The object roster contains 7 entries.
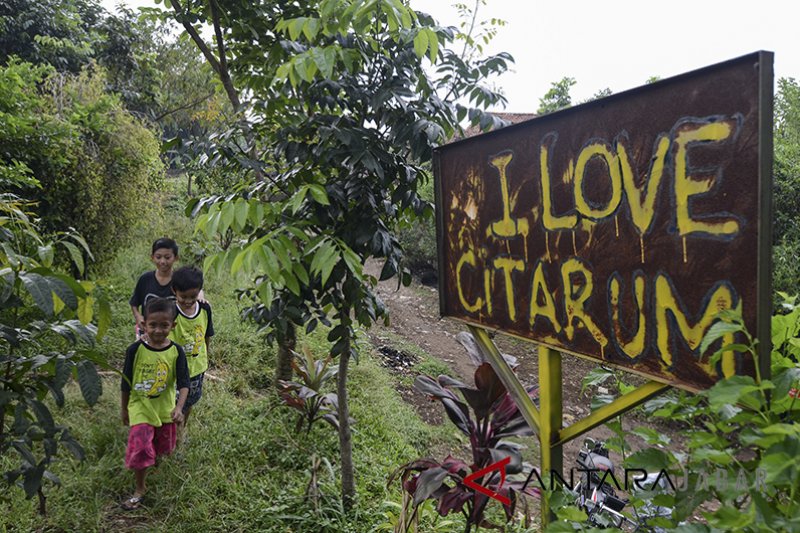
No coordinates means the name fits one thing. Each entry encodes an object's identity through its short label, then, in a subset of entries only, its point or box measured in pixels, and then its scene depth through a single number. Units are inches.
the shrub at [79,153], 146.9
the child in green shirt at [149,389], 87.1
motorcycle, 37.9
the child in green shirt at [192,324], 101.0
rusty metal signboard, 31.7
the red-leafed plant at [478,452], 61.1
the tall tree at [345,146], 59.9
